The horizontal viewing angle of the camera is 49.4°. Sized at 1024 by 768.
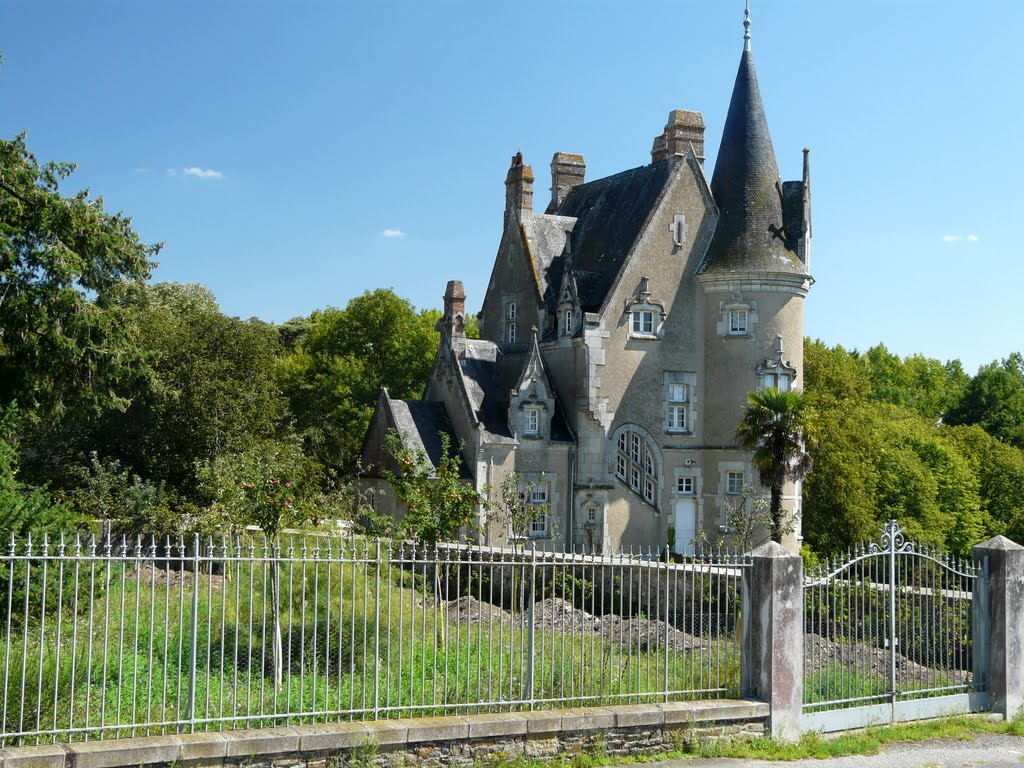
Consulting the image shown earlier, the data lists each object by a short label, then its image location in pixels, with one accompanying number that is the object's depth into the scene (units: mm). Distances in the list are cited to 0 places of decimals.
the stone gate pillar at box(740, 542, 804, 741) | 13164
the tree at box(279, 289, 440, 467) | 50312
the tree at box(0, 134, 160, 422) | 27031
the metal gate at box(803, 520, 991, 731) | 14039
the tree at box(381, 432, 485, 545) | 19312
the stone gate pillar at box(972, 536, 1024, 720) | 15469
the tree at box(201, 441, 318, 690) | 17875
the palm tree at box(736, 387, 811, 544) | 30281
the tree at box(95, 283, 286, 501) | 37406
